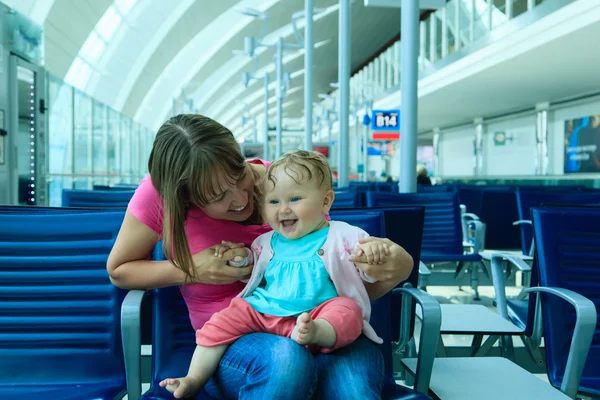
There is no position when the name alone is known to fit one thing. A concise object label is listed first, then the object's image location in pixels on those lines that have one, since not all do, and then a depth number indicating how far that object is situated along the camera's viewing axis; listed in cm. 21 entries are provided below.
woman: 157
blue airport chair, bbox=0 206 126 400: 204
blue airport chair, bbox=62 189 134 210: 395
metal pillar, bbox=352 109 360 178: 2775
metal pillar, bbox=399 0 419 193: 482
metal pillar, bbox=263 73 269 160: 2327
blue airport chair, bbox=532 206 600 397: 221
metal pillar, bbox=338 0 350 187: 845
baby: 167
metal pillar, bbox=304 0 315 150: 1038
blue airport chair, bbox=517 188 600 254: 442
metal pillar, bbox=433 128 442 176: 3077
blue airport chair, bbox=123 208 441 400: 187
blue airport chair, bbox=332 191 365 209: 433
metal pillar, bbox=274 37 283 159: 1828
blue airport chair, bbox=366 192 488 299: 509
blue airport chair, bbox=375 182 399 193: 859
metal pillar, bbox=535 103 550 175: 2011
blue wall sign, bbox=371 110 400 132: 1564
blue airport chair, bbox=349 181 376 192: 849
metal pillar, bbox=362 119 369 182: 2390
